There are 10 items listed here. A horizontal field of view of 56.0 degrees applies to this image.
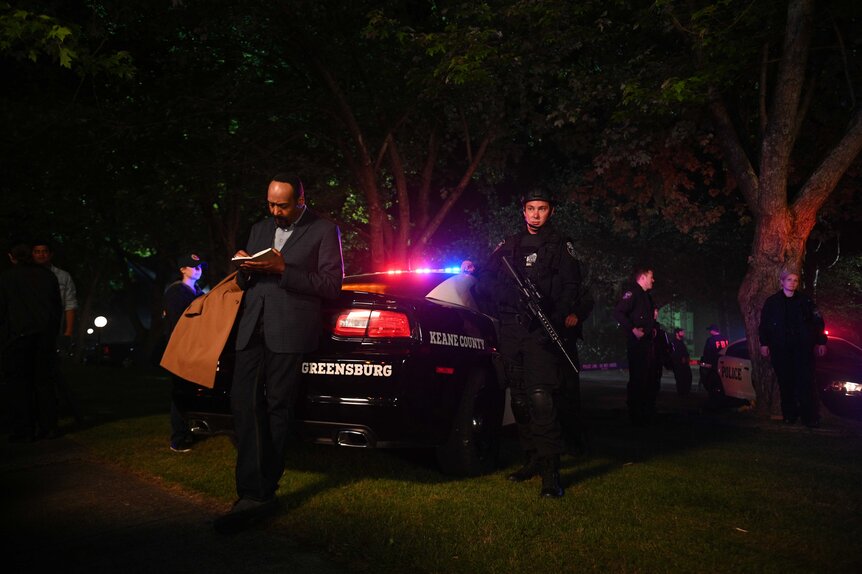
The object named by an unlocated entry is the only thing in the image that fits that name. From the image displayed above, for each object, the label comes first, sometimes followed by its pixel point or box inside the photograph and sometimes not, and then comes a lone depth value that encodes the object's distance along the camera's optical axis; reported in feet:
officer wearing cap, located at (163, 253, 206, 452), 22.45
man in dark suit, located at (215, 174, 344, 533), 14.49
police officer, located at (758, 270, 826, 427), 31.12
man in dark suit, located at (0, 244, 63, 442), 24.80
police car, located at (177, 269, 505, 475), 16.42
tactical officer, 17.40
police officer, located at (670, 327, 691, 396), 50.29
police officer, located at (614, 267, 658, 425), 31.83
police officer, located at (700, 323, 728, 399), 43.32
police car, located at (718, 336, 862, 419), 35.06
